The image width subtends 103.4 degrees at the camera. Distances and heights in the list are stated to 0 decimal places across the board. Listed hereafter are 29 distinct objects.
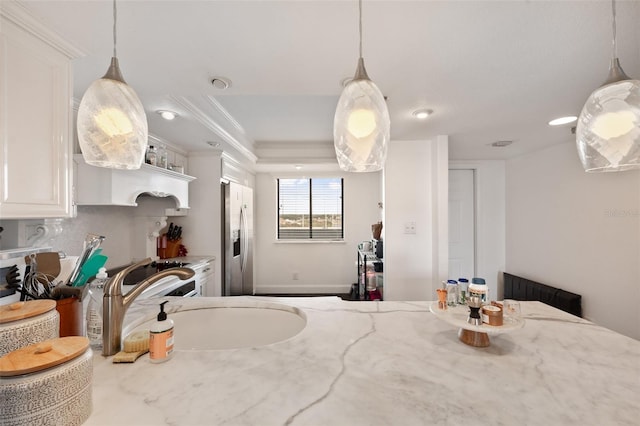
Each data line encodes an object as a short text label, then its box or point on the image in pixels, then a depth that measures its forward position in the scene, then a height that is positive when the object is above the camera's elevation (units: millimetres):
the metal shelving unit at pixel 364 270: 3126 -768
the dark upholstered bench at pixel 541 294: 2477 -891
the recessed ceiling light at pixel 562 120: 2013 +763
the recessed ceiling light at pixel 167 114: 1936 +789
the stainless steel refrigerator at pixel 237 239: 3061 -325
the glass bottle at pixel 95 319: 829 -340
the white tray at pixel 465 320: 822 -372
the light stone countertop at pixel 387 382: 569 -453
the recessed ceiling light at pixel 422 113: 1933 +790
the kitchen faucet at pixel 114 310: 793 -300
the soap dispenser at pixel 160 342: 764 -388
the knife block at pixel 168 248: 2809 -376
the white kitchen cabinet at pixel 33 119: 995 +420
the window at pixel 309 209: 4590 +97
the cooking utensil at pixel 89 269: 846 -184
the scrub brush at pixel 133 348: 768 -422
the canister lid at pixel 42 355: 470 -283
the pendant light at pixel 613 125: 839 +308
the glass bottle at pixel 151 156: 2166 +512
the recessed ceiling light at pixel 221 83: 1450 +779
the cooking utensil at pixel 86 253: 850 -128
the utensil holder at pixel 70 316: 772 -313
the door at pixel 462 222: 3537 -118
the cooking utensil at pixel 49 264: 844 -164
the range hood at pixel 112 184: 1792 +238
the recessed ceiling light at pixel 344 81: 1424 +765
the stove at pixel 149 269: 2127 -503
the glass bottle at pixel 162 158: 2301 +526
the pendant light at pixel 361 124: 839 +308
